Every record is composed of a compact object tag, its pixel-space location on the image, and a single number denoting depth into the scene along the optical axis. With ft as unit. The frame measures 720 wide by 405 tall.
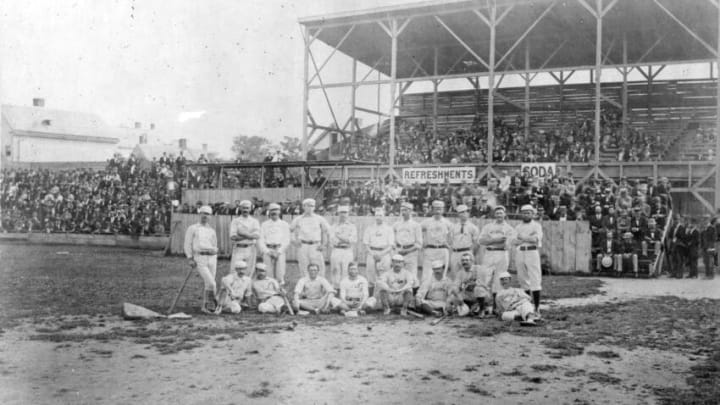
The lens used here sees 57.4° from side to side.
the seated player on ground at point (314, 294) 33.96
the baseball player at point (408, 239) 38.73
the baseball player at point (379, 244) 38.37
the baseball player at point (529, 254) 33.65
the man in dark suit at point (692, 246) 50.26
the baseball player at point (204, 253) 34.63
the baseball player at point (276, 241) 38.69
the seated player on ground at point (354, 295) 34.16
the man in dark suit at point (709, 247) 50.11
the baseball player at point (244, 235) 36.99
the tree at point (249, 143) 292.40
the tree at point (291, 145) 244.87
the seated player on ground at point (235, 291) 34.01
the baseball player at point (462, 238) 37.11
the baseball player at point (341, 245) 39.22
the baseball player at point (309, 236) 39.68
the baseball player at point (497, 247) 34.91
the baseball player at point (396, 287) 34.30
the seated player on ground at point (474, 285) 33.24
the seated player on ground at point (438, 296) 33.53
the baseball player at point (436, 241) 38.45
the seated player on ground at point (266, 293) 33.60
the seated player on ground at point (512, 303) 31.07
